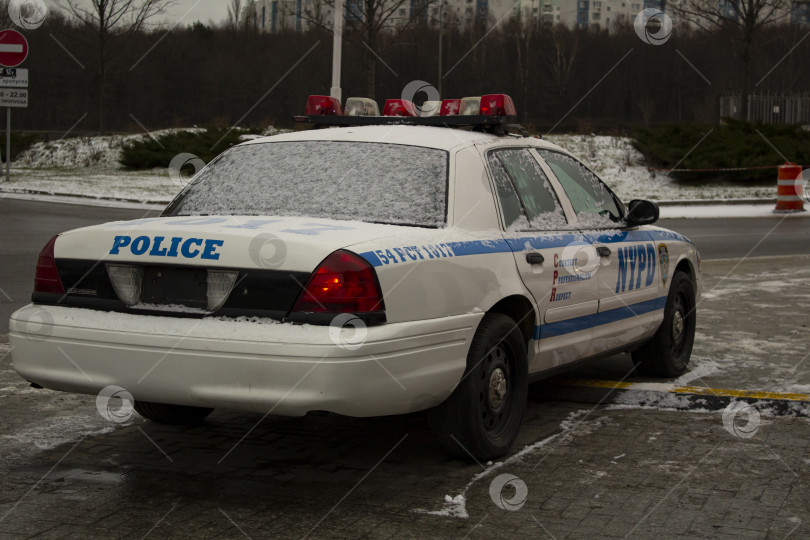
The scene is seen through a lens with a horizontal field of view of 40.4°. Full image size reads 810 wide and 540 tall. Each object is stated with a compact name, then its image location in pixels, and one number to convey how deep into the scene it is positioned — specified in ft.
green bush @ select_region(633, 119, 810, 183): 98.68
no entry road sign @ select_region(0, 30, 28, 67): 80.33
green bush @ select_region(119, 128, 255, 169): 106.93
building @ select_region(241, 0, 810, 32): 143.72
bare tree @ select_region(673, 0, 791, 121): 110.42
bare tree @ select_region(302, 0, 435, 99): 99.06
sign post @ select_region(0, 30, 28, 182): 80.79
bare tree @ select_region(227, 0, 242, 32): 232.57
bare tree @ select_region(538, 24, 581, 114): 239.30
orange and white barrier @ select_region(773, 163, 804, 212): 78.23
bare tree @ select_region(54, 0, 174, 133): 122.93
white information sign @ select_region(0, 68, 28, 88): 84.43
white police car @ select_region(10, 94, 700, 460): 14.07
